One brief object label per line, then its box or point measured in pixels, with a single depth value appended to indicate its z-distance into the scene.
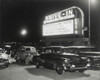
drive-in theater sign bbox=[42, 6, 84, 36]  25.59
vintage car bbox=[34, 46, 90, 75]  10.36
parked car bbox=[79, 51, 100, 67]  12.36
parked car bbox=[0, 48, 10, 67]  12.72
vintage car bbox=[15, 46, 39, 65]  15.79
